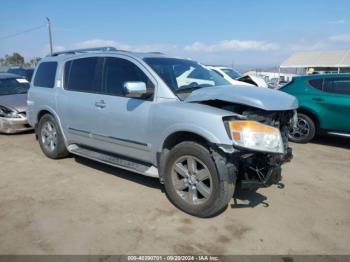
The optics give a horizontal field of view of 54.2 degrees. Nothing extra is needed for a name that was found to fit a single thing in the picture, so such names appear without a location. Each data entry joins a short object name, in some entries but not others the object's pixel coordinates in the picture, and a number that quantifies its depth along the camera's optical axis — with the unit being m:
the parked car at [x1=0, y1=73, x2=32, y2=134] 8.31
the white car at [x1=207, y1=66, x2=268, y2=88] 7.34
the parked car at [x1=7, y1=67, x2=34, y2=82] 18.09
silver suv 3.69
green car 7.20
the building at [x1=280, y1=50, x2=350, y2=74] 37.94
